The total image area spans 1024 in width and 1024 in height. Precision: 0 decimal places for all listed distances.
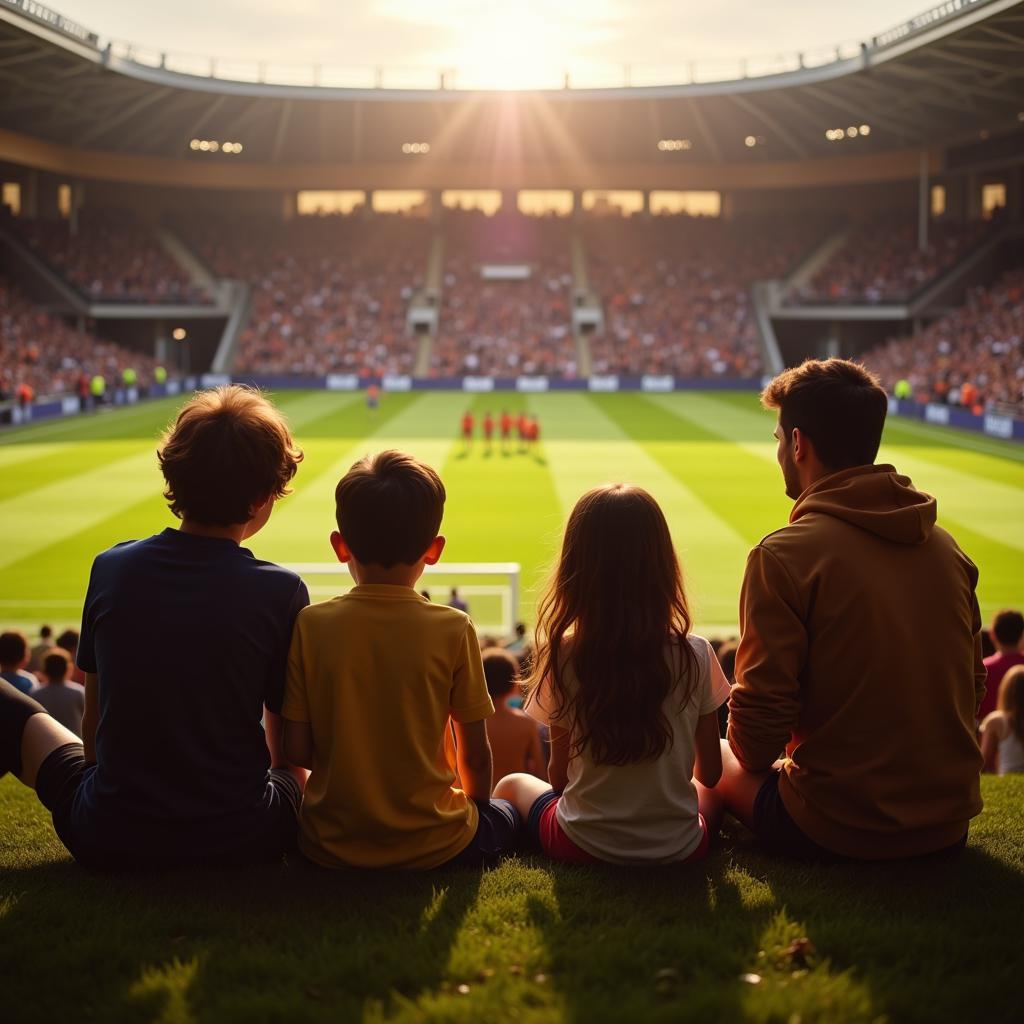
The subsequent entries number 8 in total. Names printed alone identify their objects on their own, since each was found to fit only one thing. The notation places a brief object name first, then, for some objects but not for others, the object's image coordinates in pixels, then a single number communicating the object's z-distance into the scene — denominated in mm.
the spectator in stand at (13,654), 8727
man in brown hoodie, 4211
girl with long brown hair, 4156
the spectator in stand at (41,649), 11101
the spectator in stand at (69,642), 10062
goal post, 14522
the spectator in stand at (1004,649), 8789
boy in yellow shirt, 4137
